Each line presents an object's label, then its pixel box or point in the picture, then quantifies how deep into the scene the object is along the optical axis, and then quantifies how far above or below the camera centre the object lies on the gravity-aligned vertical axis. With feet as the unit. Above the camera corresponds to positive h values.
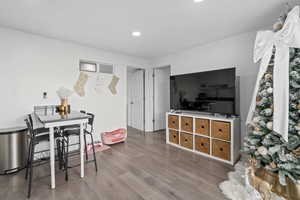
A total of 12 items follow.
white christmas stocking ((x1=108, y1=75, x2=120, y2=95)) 13.16 +1.04
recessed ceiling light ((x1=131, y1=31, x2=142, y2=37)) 9.14 +3.98
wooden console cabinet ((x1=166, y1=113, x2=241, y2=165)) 8.79 -2.65
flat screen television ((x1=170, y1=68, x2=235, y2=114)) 9.17 +0.31
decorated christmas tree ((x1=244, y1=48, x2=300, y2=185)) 5.34 -1.56
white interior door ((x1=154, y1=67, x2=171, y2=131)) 16.56 +0.01
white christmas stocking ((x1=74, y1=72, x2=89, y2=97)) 11.24 +0.97
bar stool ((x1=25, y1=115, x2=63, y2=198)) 6.40 -1.92
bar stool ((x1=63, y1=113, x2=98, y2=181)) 7.24 -1.88
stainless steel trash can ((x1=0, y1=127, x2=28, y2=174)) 7.59 -2.79
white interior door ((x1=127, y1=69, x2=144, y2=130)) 16.84 -0.21
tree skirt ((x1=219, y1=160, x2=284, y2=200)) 5.70 -4.01
